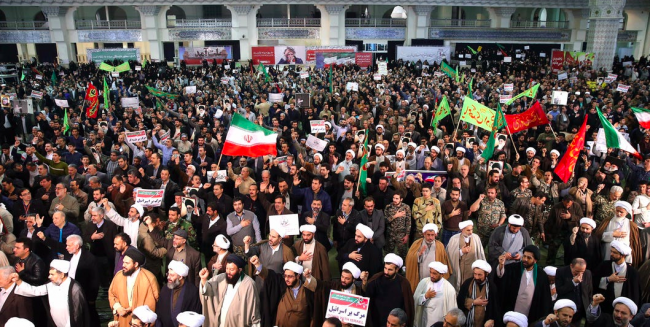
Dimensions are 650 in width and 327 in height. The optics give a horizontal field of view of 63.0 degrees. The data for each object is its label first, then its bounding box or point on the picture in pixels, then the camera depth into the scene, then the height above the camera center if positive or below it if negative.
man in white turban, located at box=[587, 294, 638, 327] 4.38 -2.25
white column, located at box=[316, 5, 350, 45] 34.44 +1.00
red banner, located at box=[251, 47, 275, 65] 29.78 -0.76
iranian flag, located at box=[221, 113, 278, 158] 7.68 -1.42
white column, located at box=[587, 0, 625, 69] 29.00 +0.46
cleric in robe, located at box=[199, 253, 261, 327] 4.79 -2.29
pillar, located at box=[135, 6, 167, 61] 33.53 +0.82
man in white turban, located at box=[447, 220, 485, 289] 5.57 -2.20
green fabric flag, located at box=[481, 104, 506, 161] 8.74 -1.57
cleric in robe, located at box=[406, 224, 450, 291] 5.43 -2.18
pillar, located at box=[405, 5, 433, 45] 35.06 +1.09
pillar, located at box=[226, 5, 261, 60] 34.00 +0.90
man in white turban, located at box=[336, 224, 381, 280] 5.42 -2.14
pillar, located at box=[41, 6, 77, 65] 33.31 +0.73
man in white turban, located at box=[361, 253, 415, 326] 4.80 -2.25
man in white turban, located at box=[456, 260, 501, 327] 4.73 -2.28
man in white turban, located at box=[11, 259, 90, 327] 4.70 -2.20
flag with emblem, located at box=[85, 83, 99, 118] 13.39 -1.50
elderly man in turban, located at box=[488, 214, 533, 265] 5.67 -2.14
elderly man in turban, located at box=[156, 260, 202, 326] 4.65 -2.21
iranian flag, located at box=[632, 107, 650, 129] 9.89 -1.45
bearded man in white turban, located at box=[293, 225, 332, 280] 5.43 -2.17
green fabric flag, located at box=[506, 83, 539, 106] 12.96 -1.30
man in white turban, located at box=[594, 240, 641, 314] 5.14 -2.27
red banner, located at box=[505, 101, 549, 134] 10.01 -1.50
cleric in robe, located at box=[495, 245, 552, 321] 4.99 -2.31
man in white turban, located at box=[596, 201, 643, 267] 5.91 -2.15
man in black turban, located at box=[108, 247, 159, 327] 4.75 -2.17
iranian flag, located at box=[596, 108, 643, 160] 7.79 -1.47
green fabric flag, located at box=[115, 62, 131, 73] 19.94 -0.96
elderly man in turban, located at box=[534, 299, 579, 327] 4.31 -2.19
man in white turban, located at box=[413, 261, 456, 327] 4.76 -2.28
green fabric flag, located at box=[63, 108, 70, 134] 11.82 -1.84
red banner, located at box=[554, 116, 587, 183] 7.44 -1.66
